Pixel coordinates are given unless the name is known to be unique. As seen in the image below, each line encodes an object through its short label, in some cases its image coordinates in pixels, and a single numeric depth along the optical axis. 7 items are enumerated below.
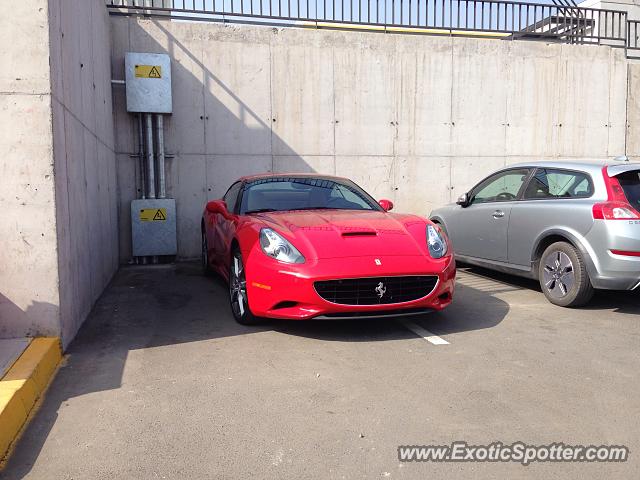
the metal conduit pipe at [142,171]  8.65
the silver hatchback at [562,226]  4.94
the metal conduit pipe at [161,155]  8.59
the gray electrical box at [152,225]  8.31
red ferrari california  4.19
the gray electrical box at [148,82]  8.31
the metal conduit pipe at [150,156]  8.54
